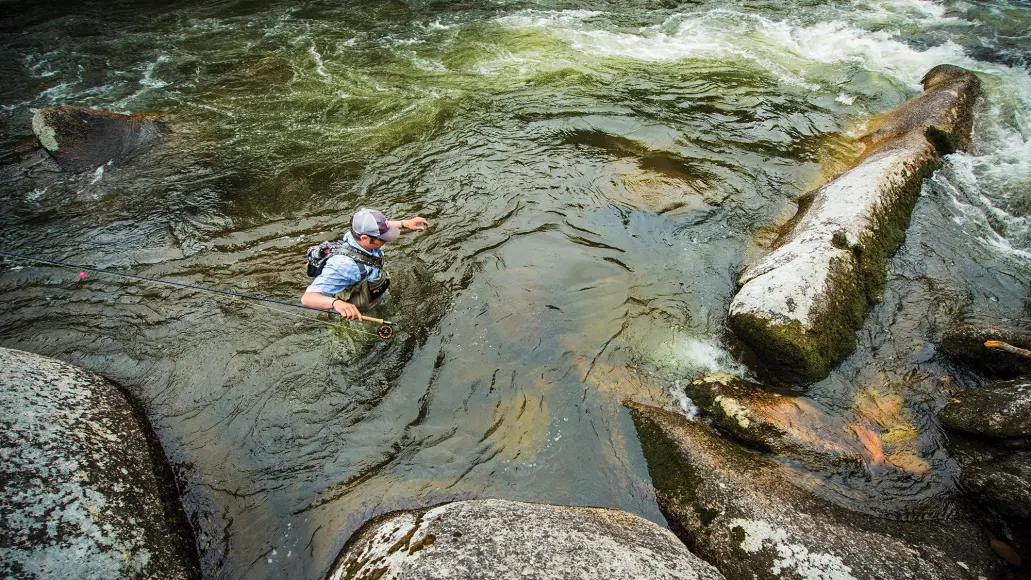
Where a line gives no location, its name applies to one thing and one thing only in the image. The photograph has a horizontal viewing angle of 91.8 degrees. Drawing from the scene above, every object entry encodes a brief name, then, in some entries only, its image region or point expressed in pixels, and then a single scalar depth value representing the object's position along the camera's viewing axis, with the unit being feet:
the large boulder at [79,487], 12.53
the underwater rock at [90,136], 30.76
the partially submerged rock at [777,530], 13.38
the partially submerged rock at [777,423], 16.56
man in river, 18.05
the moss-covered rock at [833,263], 18.97
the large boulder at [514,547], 12.12
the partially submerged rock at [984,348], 18.22
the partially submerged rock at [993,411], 15.80
